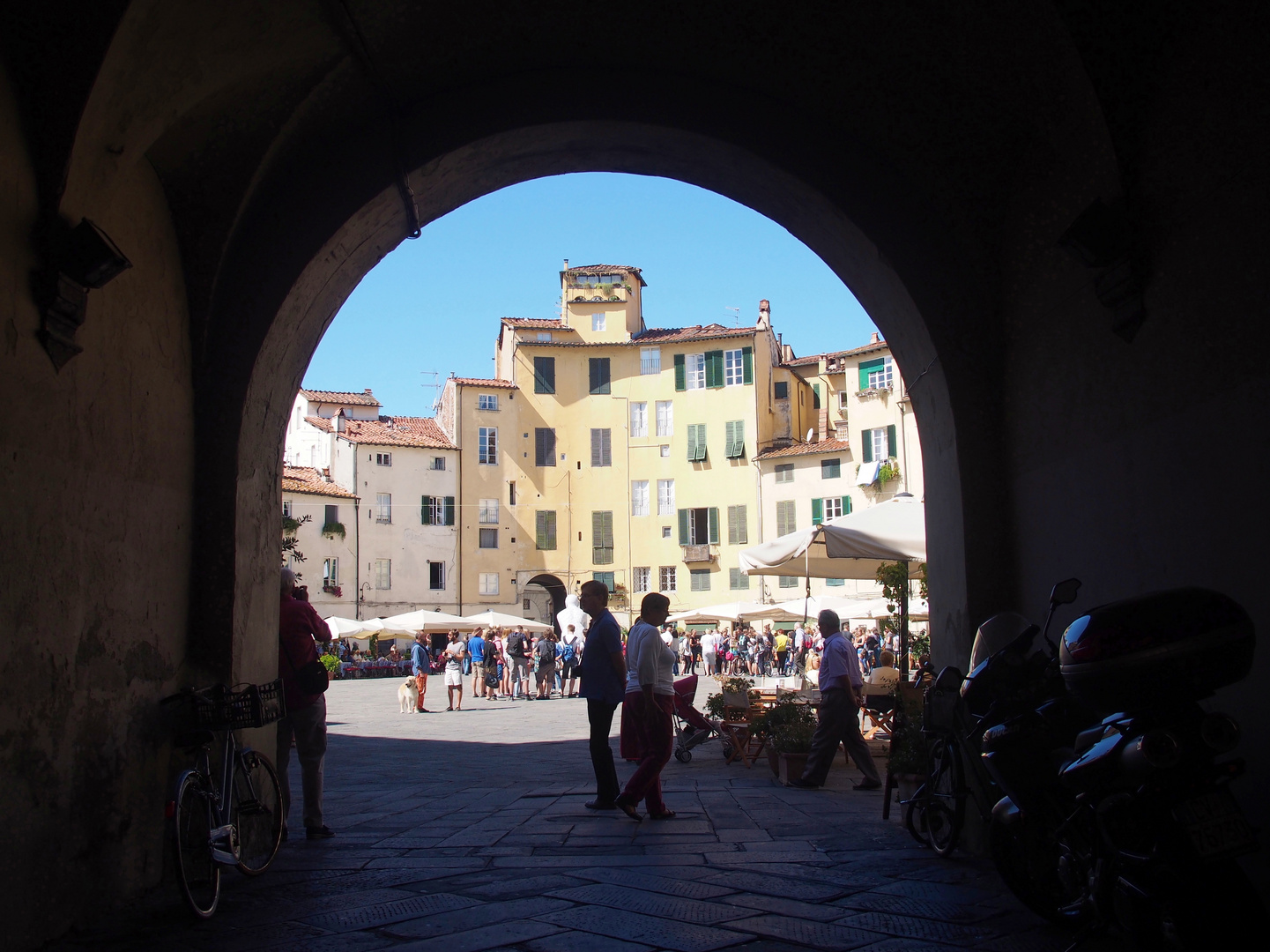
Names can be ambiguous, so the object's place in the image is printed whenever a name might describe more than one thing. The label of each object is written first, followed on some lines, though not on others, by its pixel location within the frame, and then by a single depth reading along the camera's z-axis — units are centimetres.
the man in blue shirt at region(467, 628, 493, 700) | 2530
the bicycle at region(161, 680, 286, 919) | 467
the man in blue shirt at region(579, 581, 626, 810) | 743
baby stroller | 1150
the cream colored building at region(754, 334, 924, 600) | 4116
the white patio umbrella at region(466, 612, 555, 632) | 3238
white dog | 2064
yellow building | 4672
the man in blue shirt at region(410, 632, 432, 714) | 2062
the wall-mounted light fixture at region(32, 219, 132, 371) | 414
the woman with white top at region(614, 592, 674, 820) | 712
